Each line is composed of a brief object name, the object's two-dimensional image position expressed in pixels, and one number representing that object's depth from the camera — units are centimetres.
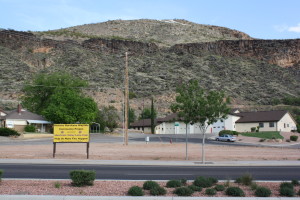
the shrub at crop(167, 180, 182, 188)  1136
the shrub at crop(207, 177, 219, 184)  1189
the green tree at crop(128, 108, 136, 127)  8200
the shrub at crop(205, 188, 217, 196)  1023
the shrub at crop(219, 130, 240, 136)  5432
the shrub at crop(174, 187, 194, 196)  1013
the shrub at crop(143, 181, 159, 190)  1079
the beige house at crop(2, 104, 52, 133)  5941
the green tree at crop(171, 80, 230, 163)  2195
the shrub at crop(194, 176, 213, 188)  1138
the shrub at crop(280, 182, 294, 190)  1081
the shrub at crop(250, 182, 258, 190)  1092
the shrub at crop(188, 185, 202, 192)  1075
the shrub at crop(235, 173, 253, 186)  1191
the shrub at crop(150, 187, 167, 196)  1021
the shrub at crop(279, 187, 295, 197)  1003
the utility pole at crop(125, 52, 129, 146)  3612
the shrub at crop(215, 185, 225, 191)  1083
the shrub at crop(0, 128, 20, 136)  4953
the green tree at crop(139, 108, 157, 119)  8206
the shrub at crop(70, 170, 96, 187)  1127
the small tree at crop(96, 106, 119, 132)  6800
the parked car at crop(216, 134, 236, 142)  4848
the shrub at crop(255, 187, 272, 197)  1001
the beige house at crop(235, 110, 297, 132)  6219
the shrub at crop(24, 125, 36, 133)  5769
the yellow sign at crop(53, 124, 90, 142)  2564
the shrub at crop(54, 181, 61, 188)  1116
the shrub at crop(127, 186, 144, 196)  1001
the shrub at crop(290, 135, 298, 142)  4944
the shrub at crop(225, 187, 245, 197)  1010
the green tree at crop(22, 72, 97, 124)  6184
